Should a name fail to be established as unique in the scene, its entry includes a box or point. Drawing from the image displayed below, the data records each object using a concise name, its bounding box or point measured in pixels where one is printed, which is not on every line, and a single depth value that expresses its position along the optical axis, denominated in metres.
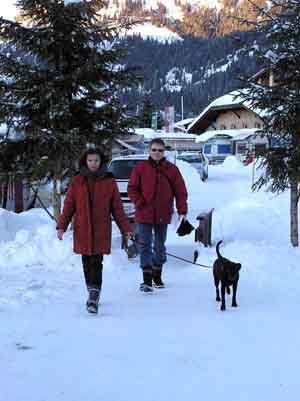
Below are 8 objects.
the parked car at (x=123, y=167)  25.20
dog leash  15.60
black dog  11.06
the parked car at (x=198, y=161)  61.25
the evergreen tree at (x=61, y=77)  18.30
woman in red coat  10.91
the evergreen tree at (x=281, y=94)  17.16
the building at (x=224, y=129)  106.69
